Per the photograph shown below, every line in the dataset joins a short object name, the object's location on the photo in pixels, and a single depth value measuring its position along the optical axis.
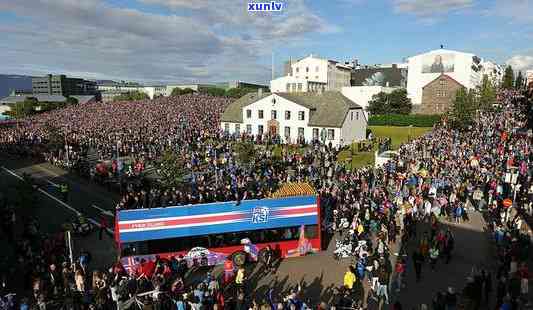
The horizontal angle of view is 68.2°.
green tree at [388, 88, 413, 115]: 74.69
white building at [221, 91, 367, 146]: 45.97
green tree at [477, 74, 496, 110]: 57.94
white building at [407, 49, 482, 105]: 87.94
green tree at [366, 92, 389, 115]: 75.56
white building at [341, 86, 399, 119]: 83.56
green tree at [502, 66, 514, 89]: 130.02
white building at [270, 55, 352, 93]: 98.44
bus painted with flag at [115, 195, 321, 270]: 16.30
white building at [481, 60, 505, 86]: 111.56
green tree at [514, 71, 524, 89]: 136.65
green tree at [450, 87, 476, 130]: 48.62
